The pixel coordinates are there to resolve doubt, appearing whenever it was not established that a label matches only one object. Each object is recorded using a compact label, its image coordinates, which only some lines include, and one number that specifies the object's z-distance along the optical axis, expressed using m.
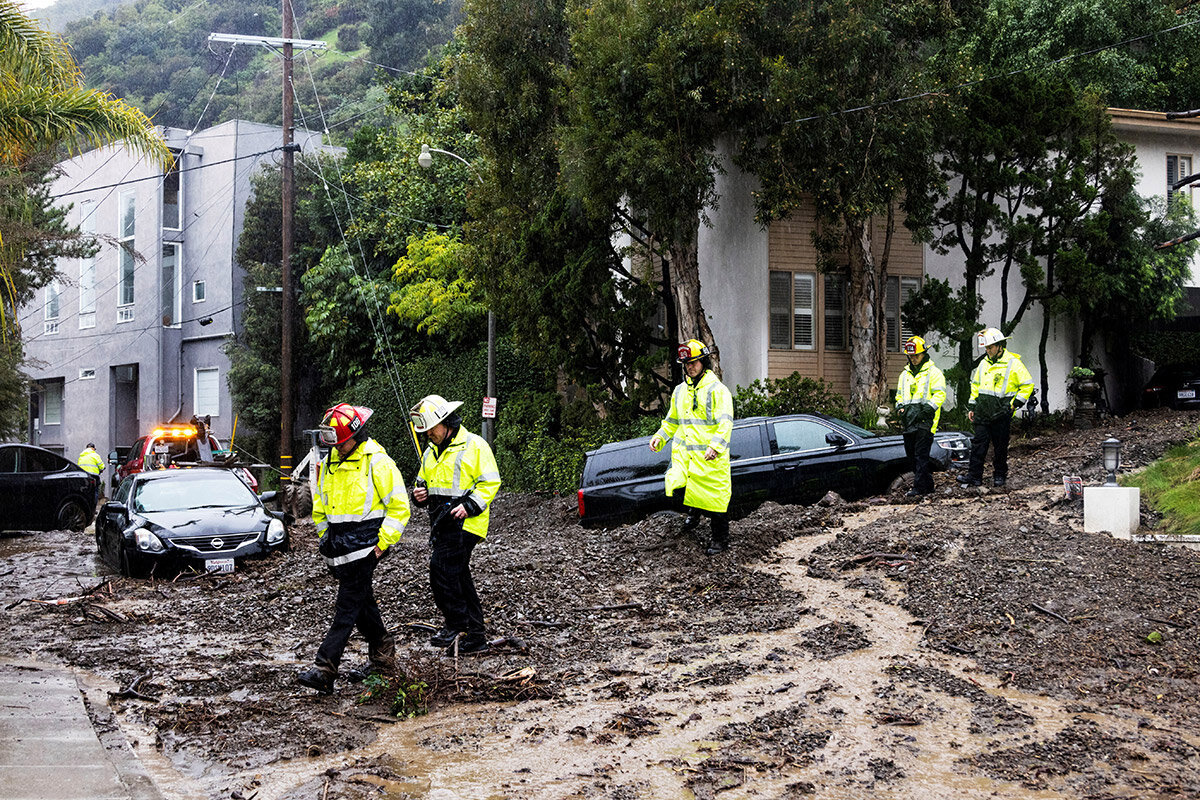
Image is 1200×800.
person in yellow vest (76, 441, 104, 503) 30.62
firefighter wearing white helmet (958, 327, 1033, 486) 13.33
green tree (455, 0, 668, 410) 20.66
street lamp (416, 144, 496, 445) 22.98
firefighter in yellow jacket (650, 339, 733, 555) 11.20
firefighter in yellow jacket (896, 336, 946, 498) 13.47
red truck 24.75
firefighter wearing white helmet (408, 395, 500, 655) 8.52
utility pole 27.47
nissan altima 13.73
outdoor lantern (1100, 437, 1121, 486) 11.11
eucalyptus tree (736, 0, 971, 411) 17.98
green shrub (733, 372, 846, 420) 19.75
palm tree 13.23
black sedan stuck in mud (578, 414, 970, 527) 13.66
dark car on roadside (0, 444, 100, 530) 20.06
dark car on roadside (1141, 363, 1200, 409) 22.45
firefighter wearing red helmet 7.66
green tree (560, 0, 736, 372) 17.84
